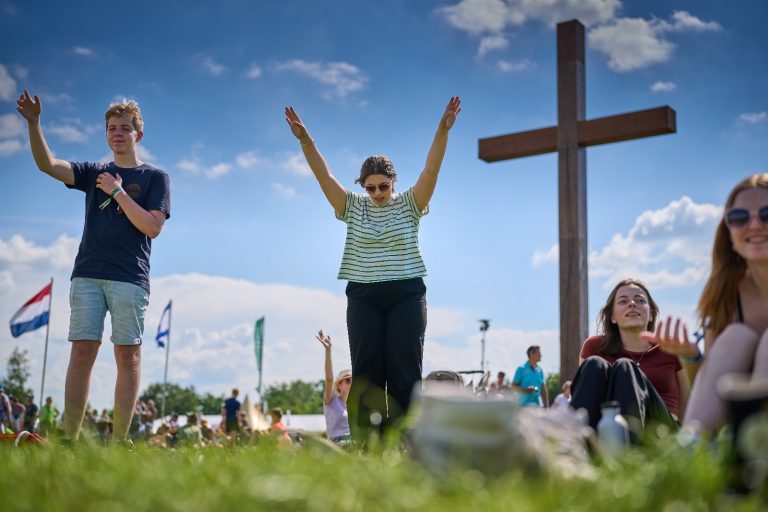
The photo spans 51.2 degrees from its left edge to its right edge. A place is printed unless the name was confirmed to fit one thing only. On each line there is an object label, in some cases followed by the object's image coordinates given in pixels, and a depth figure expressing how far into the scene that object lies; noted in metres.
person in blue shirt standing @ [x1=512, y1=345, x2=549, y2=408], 11.99
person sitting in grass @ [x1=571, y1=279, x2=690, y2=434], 3.15
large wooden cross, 9.22
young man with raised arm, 4.69
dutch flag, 23.23
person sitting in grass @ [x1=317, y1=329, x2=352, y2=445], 6.74
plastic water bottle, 2.51
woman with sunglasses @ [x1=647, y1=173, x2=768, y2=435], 2.67
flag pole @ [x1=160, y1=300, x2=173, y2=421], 33.05
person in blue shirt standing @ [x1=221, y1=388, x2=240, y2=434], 16.48
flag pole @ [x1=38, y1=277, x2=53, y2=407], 23.91
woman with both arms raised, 4.78
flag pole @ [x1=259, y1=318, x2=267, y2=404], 29.67
